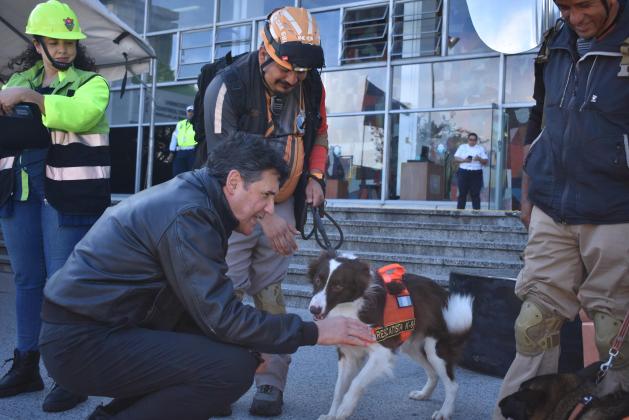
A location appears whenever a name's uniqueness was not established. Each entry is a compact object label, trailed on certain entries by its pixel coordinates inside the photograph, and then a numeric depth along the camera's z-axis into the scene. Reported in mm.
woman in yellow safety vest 3791
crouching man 2438
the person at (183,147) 12352
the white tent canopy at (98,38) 5930
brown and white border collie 3895
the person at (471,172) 11508
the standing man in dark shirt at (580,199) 2801
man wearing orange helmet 3652
